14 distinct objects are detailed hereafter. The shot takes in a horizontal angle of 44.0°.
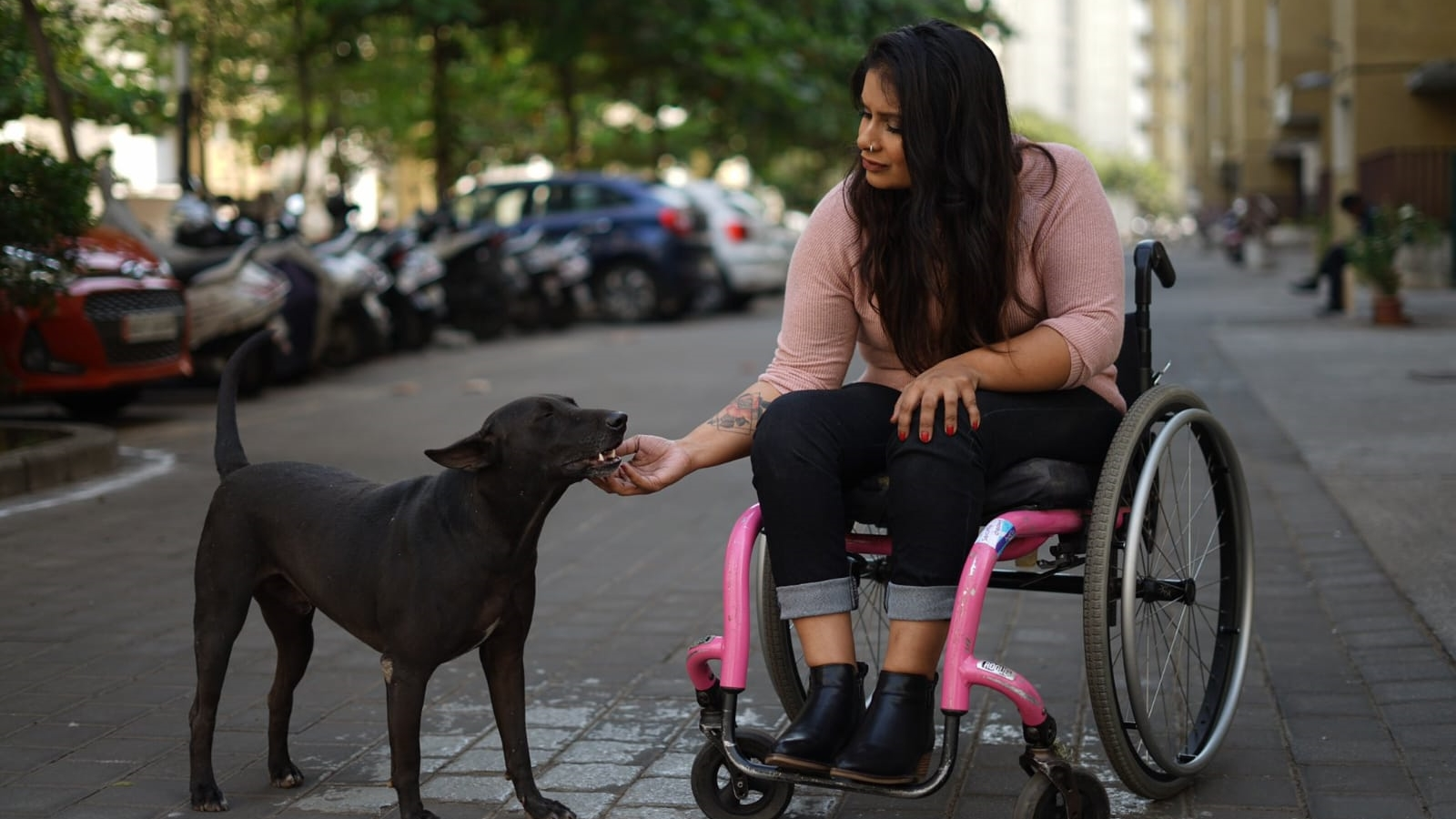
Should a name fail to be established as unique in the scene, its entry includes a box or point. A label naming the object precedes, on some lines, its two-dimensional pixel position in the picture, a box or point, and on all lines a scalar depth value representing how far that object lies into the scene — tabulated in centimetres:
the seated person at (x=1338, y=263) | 1878
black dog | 338
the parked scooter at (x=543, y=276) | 1867
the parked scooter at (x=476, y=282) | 1764
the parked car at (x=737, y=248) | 2138
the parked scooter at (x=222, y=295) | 1185
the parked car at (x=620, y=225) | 2038
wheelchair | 333
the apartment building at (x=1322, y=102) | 2437
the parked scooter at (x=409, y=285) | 1619
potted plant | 1616
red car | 987
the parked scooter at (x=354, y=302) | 1426
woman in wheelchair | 336
